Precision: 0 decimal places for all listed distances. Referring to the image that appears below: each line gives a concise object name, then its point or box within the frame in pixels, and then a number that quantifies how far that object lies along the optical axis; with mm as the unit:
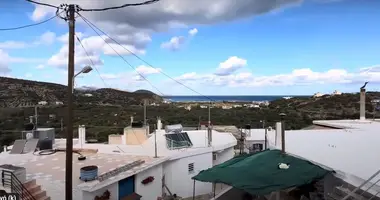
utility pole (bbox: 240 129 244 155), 22900
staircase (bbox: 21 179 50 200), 10562
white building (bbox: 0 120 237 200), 11477
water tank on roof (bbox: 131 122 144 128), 20469
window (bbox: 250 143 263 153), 23884
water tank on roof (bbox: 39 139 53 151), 17734
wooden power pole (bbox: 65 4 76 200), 9250
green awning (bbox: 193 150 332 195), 8938
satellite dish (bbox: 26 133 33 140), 18734
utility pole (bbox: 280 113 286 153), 11094
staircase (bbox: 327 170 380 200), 7516
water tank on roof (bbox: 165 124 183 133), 18891
